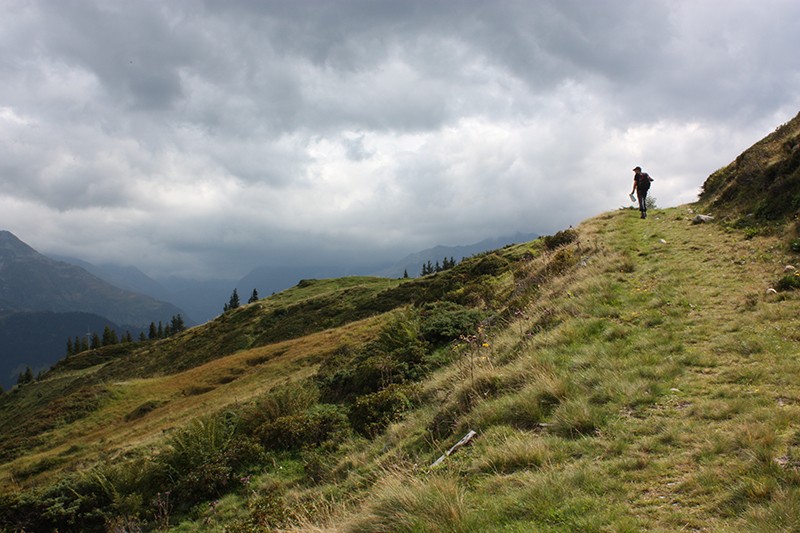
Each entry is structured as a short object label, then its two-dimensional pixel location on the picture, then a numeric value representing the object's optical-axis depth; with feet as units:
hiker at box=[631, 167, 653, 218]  79.25
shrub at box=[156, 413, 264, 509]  33.76
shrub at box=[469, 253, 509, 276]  94.63
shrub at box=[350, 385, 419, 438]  33.17
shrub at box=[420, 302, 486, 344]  48.98
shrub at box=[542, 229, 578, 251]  81.04
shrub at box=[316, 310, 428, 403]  42.91
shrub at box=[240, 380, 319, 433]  43.01
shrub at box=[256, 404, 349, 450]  36.50
